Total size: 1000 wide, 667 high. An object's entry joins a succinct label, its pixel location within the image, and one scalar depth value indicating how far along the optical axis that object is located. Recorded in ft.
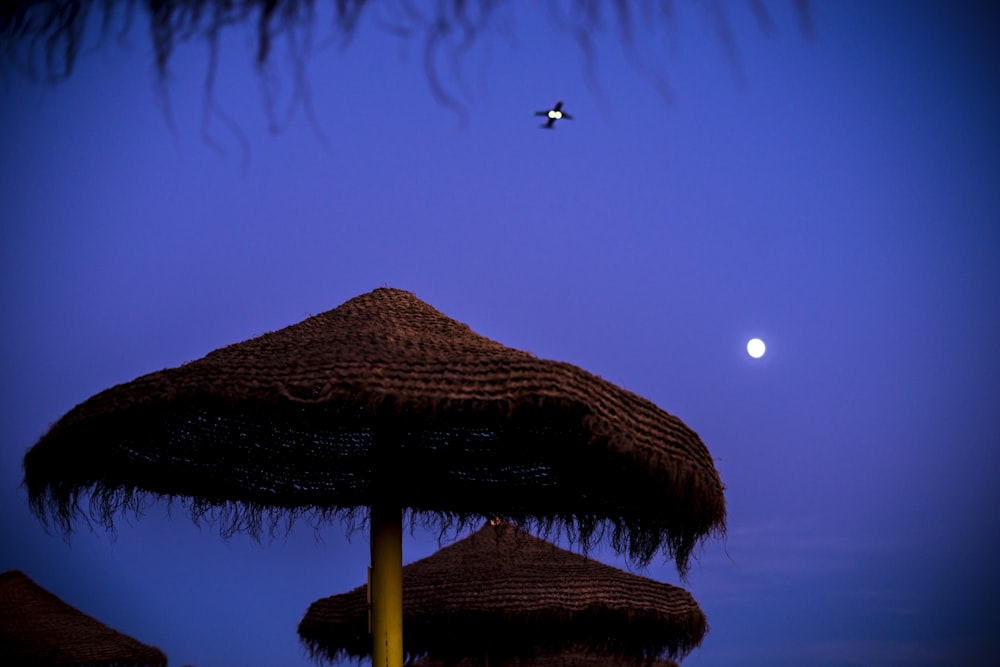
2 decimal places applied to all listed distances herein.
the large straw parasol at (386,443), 11.17
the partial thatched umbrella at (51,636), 36.47
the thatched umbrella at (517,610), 23.53
